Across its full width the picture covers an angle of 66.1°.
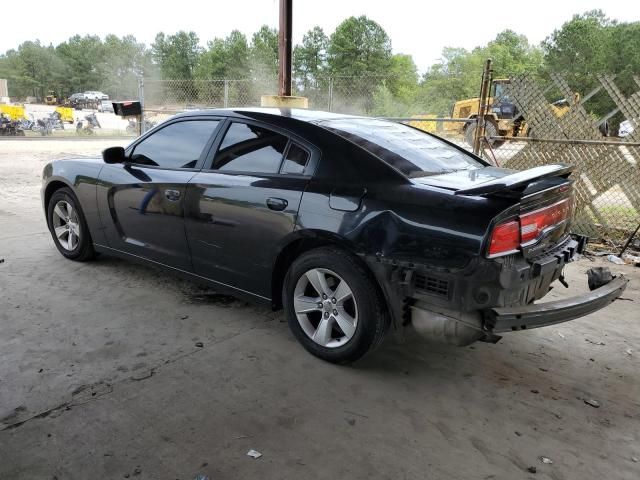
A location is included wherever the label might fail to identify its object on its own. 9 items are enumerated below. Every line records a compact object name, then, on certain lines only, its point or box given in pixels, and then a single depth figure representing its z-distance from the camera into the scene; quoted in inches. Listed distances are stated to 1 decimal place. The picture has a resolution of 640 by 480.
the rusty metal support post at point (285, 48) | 371.2
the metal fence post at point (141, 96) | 456.6
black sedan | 102.3
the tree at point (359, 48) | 2316.7
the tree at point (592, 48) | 1787.6
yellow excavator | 687.7
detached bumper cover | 101.1
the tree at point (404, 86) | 1047.6
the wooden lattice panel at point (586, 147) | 252.2
